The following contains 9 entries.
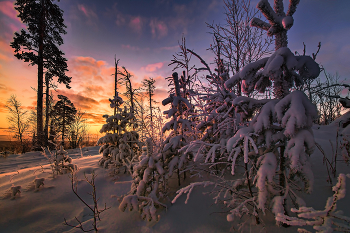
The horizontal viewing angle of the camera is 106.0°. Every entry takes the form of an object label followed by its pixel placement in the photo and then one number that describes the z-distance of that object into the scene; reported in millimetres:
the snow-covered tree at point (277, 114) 1569
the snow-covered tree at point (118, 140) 4996
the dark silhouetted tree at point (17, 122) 18859
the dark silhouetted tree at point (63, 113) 18586
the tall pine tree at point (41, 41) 9906
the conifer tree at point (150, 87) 20031
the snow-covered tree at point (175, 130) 3146
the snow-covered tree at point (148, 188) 2520
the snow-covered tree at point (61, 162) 4625
